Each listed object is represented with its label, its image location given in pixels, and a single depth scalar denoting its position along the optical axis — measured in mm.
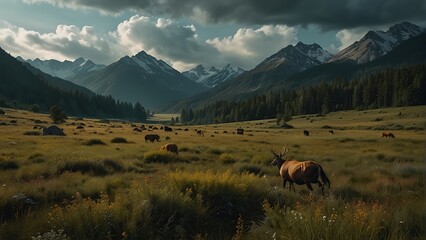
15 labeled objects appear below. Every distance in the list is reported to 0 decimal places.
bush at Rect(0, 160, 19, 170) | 19372
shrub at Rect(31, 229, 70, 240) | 6159
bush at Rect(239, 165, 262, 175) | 20038
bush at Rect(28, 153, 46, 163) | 22231
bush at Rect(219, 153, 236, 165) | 25272
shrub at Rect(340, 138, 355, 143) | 51156
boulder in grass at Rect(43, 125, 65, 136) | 51000
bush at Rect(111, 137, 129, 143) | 41612
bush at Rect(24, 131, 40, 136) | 50950
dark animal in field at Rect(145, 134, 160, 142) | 45544
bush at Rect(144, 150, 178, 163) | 24256
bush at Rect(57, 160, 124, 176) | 17703
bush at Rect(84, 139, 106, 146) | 37106
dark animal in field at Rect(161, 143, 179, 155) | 29250
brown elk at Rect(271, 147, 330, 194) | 13609
